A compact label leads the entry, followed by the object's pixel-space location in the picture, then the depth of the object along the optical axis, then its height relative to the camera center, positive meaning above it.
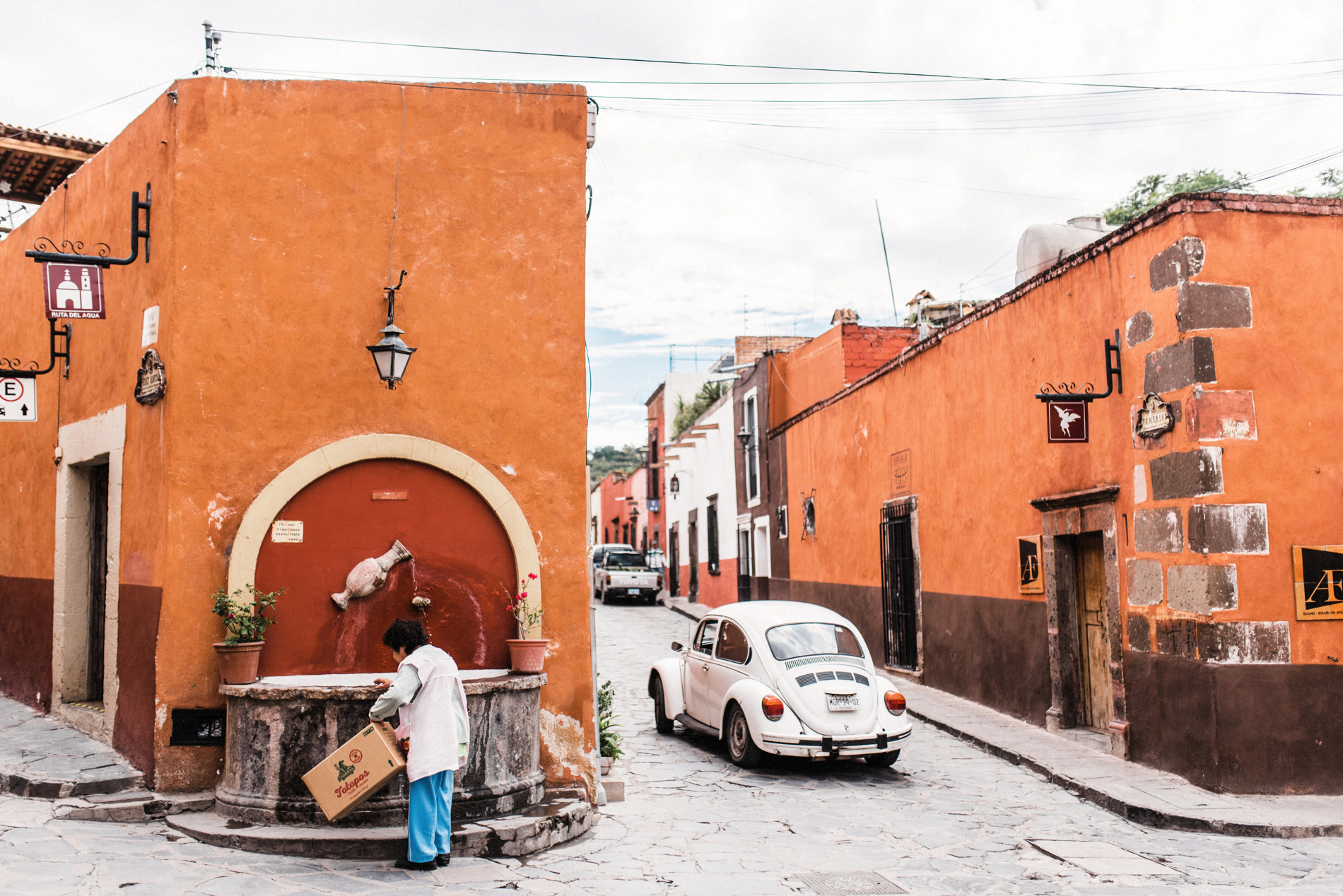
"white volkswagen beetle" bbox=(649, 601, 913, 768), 8.92 -1.29
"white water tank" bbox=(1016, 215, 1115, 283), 12.20 +3.45
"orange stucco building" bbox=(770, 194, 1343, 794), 8.06 +0.32
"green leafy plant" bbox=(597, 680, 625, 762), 9.04 -1.54
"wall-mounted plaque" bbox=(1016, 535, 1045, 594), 10.93 -0.27
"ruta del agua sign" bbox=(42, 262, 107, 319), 8.15 +2.11
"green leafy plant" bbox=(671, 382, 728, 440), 33.38 +4.83
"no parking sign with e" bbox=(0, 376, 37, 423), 8.91 +1.40
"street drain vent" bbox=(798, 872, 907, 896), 5.98 -1.96
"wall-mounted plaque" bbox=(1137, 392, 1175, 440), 8.61 +0.99
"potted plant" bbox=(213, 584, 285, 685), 6.98 -0.48
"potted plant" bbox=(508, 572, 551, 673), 7.42 -0.71
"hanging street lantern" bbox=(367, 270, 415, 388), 7.45 +1.43
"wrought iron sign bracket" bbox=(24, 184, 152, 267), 7.52 +2.26
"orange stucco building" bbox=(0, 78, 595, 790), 7.48 +1.26
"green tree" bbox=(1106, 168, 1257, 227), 27.00 +9.06
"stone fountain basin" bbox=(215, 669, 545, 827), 6.63 -1.24
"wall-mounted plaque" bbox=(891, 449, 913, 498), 14.77 +0.96
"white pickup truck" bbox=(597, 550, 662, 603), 30.06 -0.80
